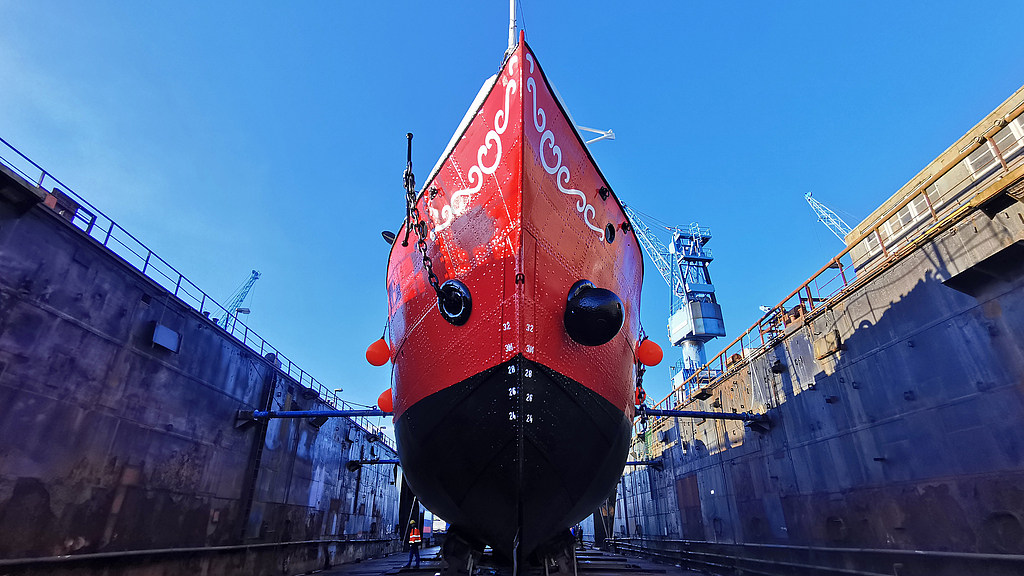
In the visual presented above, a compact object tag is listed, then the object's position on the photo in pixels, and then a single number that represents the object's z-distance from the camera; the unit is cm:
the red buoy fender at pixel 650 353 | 814
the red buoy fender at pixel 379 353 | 867
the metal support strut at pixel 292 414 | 1221
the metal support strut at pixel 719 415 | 1233
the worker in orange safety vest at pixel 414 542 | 1230
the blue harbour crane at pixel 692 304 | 3484
